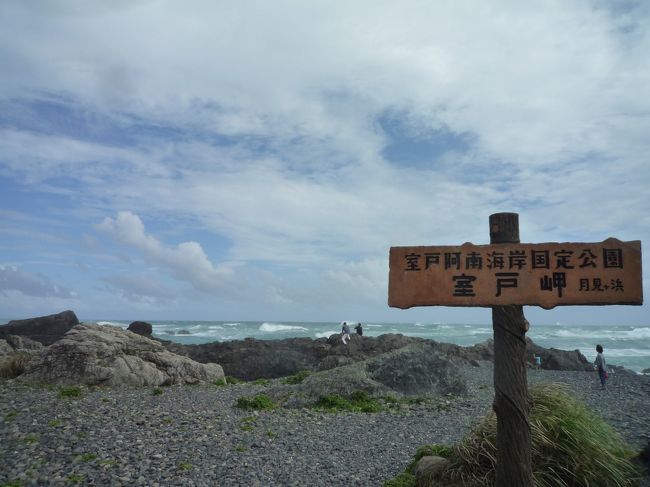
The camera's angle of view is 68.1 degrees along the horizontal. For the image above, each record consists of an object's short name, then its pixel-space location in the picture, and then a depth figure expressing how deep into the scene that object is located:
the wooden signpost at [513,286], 5.07
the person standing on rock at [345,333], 30.75
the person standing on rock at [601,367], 19.55
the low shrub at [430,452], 7.99
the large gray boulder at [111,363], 15.04
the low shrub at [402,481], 7.14
